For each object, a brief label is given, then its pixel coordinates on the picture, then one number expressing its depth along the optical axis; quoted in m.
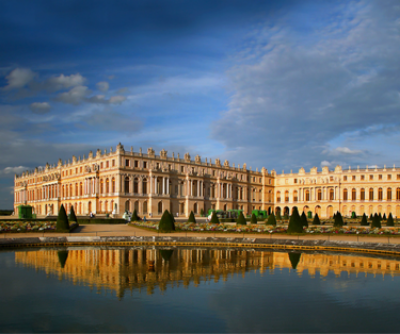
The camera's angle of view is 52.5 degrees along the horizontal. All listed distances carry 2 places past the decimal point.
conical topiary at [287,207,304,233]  31.94
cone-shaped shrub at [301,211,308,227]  35.76
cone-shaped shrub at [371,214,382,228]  38.90
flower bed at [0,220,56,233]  31.19
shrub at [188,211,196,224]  41.58
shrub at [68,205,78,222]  43.37
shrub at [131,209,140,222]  50.04
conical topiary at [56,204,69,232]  32.31
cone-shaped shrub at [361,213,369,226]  45.94
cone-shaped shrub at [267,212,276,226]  40.81
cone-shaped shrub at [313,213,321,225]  46.27
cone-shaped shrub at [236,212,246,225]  41.94
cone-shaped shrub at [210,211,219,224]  43.25
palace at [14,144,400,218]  74.12
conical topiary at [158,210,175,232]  33.88
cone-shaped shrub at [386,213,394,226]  47.70
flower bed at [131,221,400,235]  31.62
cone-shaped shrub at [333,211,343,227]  41.47
